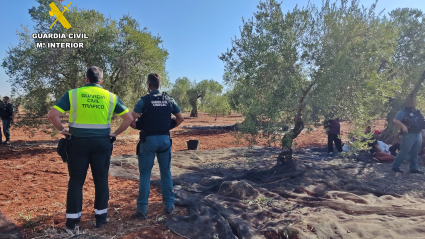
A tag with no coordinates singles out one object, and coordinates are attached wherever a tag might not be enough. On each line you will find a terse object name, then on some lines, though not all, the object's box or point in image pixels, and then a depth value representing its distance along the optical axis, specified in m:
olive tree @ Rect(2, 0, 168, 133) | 9.25
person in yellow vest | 3.18
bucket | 9.98
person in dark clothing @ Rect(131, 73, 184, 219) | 3.73
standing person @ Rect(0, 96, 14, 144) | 9.84
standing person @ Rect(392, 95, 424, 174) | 6.22
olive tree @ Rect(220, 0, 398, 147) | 5.25
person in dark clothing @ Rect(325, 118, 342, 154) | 8.48
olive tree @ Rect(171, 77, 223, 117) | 34.90
